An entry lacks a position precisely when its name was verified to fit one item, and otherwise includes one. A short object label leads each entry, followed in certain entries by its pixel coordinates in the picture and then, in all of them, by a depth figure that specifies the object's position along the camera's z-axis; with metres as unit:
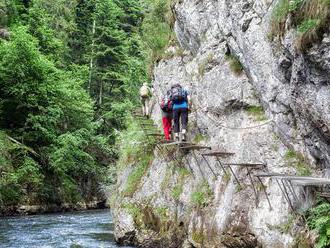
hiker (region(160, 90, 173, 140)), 15.76
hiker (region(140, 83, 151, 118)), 20.55
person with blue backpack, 15.27
